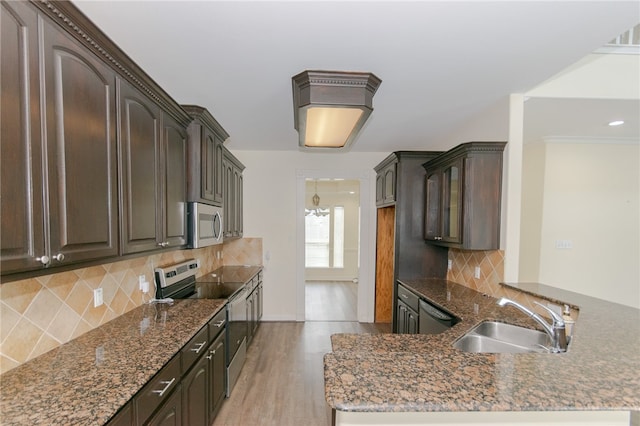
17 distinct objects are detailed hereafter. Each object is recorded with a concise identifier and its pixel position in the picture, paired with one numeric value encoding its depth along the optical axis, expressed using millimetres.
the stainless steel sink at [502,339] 1764
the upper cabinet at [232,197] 3131
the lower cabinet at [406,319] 2791
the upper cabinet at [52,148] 866
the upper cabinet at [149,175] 1455
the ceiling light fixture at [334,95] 1807
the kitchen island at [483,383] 837
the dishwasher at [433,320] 2143
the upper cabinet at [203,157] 2256
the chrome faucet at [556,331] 1415
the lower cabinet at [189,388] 1143
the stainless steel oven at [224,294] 2367
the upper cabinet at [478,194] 2434
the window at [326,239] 7473
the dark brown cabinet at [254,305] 3191
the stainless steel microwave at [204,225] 2229
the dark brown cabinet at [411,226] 3258
